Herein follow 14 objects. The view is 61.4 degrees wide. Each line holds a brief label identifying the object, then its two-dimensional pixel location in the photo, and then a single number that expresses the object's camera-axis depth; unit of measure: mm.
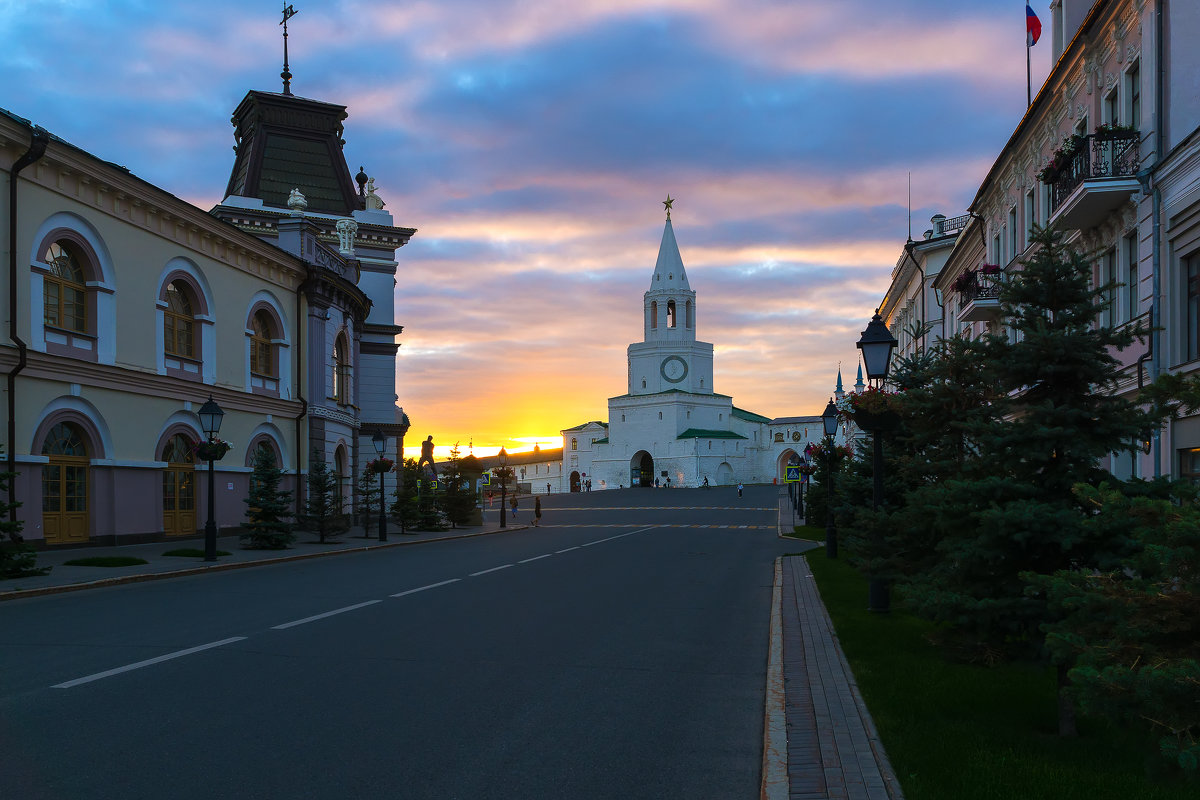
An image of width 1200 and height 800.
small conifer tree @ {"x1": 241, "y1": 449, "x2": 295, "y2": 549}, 25719
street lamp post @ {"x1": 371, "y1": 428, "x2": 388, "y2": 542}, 31344
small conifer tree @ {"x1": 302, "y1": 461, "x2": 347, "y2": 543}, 30078
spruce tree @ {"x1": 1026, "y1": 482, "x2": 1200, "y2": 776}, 4262
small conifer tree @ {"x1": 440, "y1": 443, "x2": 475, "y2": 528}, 44250
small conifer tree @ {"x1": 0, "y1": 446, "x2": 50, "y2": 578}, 16359
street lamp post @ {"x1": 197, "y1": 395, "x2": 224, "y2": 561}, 21109
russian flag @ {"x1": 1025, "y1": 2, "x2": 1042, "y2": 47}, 24594
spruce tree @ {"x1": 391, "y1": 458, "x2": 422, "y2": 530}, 38250
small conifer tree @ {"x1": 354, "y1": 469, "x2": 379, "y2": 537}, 34081
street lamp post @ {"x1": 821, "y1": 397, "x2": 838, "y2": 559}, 22906
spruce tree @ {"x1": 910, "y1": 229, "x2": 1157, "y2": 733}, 7293
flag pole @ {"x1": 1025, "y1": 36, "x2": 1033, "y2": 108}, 27738
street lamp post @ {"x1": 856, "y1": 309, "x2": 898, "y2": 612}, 13375
